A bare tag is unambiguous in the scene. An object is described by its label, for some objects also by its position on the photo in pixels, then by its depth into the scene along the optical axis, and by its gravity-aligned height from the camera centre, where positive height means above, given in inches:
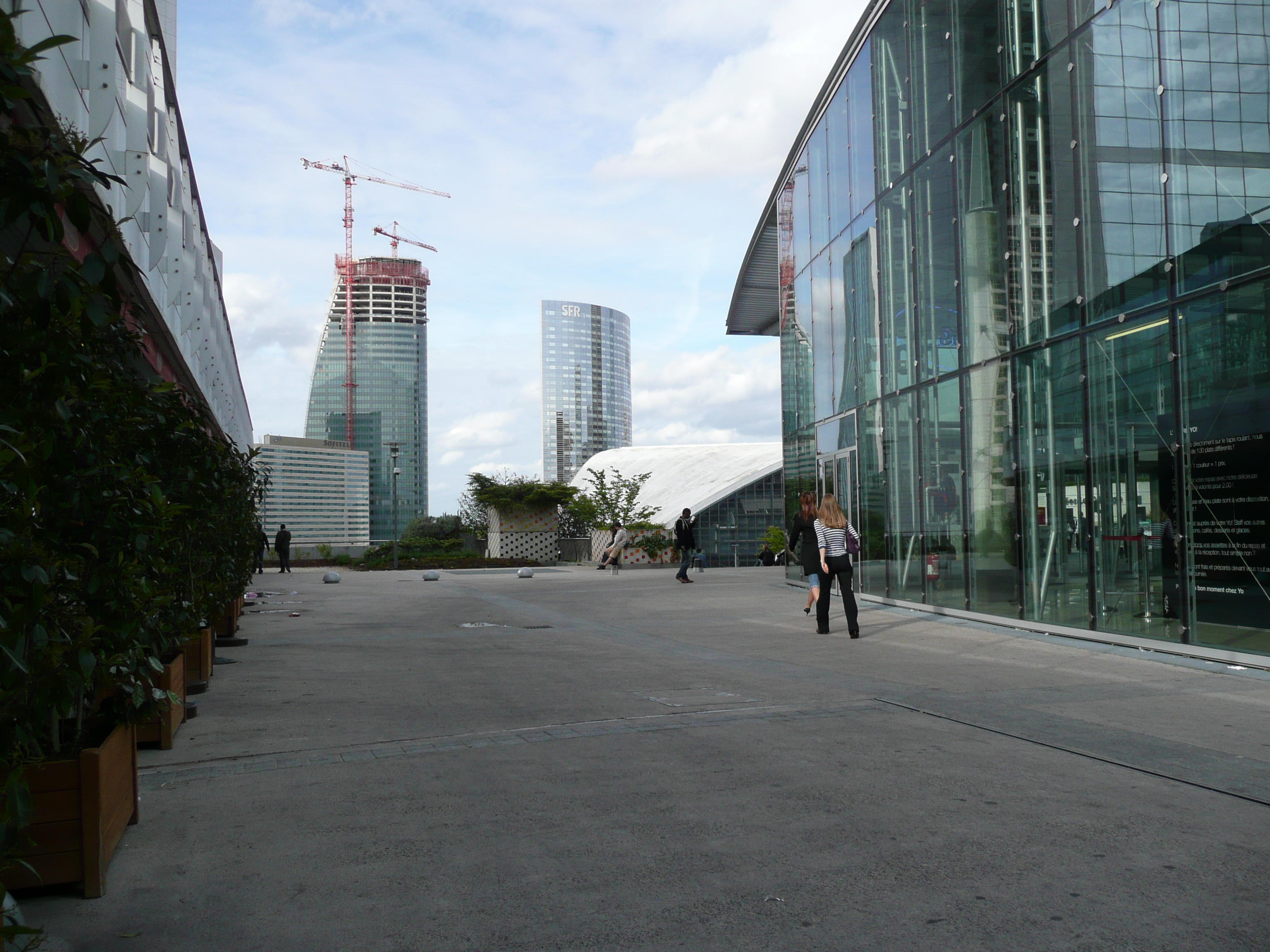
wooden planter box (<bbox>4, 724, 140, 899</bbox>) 136.8 -39.1
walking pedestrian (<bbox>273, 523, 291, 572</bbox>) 1251.8 -14.3
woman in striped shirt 451.5 -13.6
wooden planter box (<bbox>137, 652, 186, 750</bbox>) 227.0 -42.8
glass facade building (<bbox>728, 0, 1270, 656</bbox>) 348.5 +91.8
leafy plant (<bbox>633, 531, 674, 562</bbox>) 1333.7 -23.0
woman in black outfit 508.4 -9.6
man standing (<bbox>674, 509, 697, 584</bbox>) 925.8 -9.3
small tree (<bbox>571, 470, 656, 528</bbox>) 1409.9 +34.8
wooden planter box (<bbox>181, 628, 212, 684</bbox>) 308.8 -37.2
